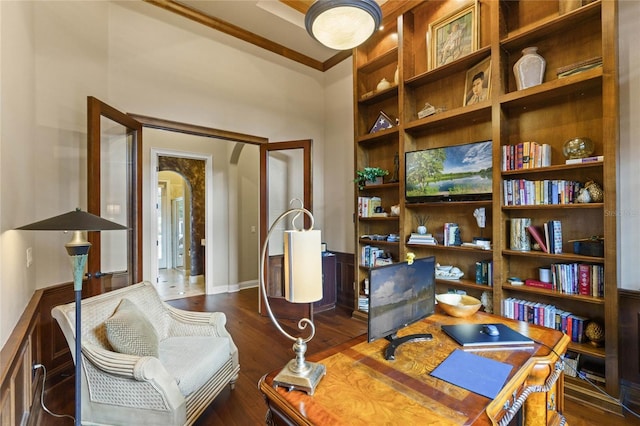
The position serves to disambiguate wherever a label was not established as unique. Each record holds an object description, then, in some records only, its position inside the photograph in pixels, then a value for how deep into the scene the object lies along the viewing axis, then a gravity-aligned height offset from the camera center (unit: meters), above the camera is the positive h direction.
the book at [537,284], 2.38 -0.61
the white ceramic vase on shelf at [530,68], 2.43 +1.19
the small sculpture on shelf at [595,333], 2.12 -0.90
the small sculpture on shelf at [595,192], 2.11 +0.13
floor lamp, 1.39 -0.12
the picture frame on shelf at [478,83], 2.71 +1.23
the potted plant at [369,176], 3.52 +0.45
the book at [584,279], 2.16 -0.51
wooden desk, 0.92 -0.64
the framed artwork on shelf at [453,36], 2.78 +1.77
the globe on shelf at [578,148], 2.22 +0.48
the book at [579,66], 2.14 +1.09
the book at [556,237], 2.33 -0.21
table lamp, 1.11 -0.24
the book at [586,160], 2.05 +0.37
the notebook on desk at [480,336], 1.37 -0.62
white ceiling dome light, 1.81 +1.28
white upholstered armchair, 1.59 -0.93
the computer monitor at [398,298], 1.28 -0.41
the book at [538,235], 2.40 -0.20
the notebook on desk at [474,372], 1.06 -0.63
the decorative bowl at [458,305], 1.72 -0.56
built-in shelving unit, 2.01 +0.80
